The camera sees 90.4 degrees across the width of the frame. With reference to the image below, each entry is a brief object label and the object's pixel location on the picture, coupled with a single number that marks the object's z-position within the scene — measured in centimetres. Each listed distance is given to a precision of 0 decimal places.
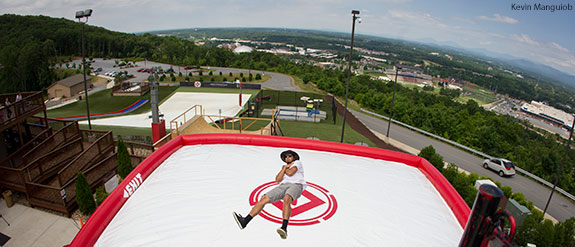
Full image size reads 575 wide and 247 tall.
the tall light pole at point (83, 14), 2127
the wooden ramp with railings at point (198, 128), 1660
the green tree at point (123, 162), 1523
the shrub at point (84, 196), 1234
